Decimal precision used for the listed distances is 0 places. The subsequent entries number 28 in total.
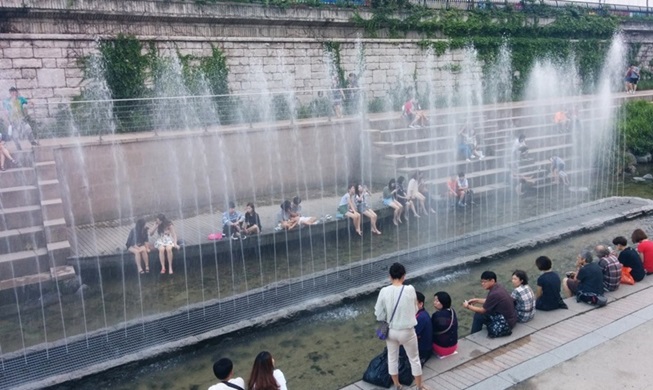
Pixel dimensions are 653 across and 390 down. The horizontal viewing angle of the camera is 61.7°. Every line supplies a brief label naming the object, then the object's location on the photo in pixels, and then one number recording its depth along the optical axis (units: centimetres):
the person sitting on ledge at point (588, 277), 767
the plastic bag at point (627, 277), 834
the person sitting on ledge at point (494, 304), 670
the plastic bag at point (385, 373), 574
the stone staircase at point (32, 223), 959
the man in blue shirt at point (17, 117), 1283
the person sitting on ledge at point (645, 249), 870
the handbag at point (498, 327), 668
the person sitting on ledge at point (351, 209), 1243
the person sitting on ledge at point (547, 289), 733
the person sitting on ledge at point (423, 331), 598
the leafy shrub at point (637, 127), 2117
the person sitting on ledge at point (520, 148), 1739
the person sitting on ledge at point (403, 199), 1350
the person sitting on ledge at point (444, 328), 616
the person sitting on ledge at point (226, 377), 436
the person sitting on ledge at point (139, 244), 1018
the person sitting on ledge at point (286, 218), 1180
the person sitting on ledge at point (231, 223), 1134
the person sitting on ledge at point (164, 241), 1027
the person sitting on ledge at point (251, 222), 1145
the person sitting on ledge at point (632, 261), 837
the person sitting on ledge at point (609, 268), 799
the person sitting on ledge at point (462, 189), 1469
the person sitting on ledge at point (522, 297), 698
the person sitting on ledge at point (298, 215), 1195
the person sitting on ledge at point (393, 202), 1330
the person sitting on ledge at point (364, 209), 1262
